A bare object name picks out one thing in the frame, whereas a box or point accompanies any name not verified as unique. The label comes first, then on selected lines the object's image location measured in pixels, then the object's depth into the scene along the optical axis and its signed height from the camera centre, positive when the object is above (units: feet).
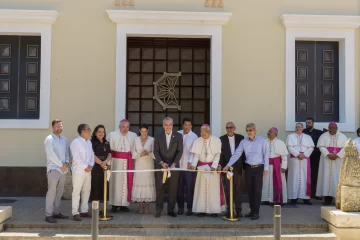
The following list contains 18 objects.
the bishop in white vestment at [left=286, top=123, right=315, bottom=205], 34.14 -2.85
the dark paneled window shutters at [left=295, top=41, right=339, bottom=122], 37.47 +3.92
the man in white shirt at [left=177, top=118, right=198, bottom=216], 30.70 -3.41
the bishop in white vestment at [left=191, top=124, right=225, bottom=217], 29.63 -3.27
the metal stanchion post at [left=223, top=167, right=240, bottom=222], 28.35 -4.95
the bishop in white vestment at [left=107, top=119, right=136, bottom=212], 30.22 -2.53
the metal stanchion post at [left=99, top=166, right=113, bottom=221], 27.89 -5.31
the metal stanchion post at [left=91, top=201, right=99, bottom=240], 20.04 -4.12
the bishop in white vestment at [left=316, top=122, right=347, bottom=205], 33.81 -2.19
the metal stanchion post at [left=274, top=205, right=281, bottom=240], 19.90 -4.10
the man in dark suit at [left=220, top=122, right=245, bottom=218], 29.37 -2.13
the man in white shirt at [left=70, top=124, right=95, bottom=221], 27.71 -2.36
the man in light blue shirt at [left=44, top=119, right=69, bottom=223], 27.58 -2.62
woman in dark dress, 29.01 -2.25
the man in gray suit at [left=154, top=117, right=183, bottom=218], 29.37 -1.98
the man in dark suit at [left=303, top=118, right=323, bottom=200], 35.22 -1.91
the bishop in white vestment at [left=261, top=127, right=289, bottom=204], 33.67 -3.42
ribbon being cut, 28.48 -2.87
